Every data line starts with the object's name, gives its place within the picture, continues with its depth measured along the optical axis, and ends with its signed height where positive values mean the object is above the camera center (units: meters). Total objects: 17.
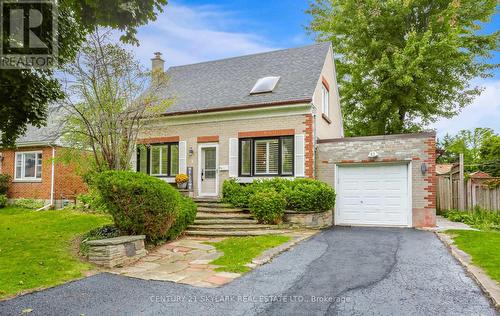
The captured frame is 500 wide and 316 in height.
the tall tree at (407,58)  17.83 +6.13
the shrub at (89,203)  12.60 -1.11
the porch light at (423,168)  11.70 +0.25
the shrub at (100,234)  7.89 -1.39
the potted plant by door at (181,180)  13.98 -0.22
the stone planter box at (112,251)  6.69 -1.49
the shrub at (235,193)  12.19 -0.65
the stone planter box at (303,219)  11.20 -1.39
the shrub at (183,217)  9.00 -1.17
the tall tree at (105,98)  10.29 +2.34
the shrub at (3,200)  16.89 -1.28
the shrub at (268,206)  10.86 -0.97
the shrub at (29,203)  16.70 -1.41
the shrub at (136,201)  7.63 -0.60
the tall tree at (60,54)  5.51 +2.31
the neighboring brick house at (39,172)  16.88 +0.09
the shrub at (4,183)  17.61 -0.46
